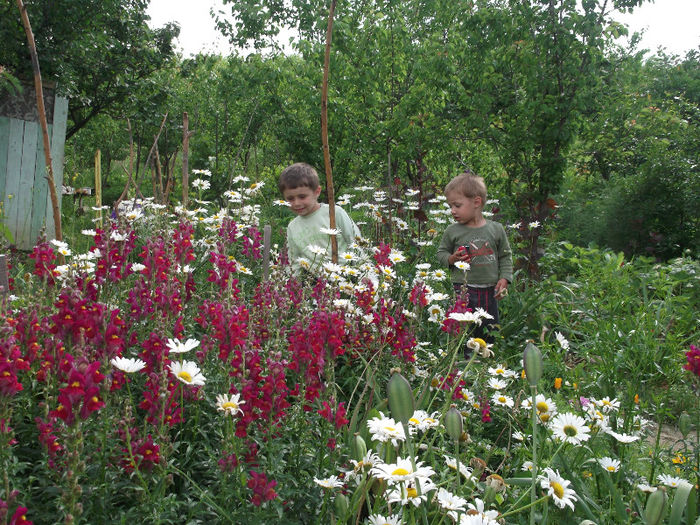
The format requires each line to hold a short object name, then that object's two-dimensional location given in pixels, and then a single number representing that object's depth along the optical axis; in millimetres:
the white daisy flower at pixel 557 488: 1480
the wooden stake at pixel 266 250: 3160
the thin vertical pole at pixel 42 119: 3087
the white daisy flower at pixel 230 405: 1520
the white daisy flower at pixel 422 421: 1752
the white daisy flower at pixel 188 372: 1630
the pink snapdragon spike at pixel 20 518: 1166
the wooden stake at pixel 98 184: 5146
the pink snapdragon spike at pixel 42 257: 2354
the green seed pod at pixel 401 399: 1349
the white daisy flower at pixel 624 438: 1900
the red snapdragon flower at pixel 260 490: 1491
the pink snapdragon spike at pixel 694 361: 1851
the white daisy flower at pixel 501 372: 2652
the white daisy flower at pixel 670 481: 1881
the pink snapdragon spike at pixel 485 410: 2455
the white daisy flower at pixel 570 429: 1820
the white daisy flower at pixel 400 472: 1251
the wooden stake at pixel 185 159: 4102
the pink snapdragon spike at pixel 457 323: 2570
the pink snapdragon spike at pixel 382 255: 3035
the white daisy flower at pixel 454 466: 1687
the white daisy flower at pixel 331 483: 1549
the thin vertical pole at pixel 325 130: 2783
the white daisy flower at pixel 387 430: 1409
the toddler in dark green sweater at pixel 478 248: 4062
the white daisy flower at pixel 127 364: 1655
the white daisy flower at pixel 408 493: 1302
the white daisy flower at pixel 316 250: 3410
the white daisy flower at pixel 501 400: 2355
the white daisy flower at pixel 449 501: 1407
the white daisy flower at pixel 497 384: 2477
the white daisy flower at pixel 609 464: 1925
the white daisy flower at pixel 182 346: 1702
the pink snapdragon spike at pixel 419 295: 2729
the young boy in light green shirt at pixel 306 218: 4406
